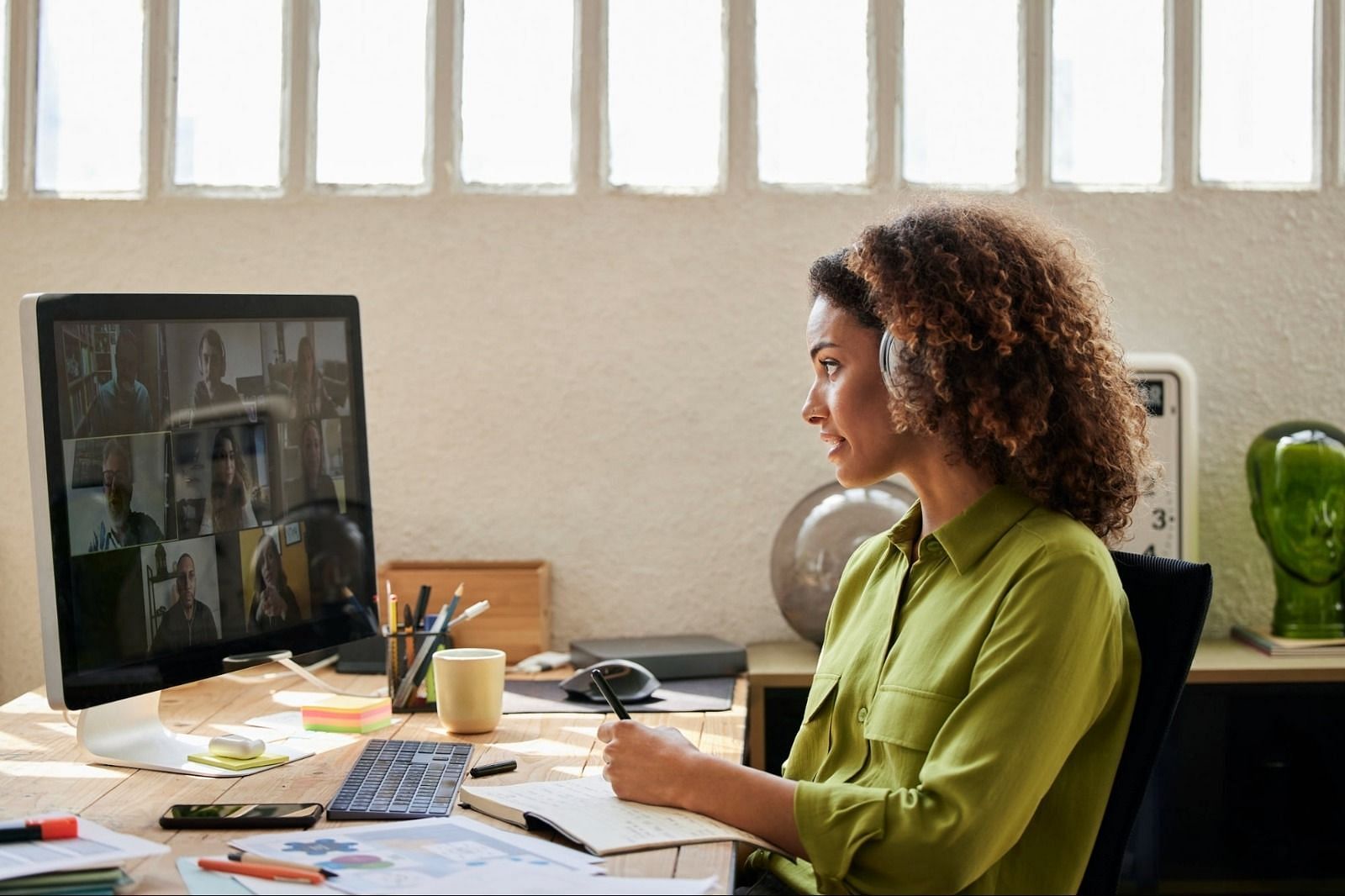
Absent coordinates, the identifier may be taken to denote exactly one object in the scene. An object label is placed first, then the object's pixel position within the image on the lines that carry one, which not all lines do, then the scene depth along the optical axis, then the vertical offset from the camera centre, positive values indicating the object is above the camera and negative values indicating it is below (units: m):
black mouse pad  2.22 -0.44
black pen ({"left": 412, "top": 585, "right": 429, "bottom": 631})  2.28 -0.28
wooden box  2.69 -0.32
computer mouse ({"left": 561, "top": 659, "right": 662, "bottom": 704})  2.29 -0.41
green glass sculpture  2.68 -0.17
